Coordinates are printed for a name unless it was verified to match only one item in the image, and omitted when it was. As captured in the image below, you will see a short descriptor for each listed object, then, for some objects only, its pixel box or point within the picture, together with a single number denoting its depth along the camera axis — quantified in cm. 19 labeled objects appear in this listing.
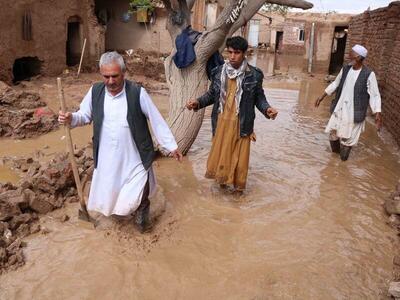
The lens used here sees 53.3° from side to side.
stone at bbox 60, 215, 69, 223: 417
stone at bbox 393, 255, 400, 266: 362
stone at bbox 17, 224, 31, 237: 387
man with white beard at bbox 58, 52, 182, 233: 345
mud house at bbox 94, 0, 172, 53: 1764
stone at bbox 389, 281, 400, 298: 296
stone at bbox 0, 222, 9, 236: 372
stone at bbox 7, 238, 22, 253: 356
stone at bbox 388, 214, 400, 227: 444
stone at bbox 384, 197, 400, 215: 455
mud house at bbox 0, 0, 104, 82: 1070
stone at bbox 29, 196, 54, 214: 422
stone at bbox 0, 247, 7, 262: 337
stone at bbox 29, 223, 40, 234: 393
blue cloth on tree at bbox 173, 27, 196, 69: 561
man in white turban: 589
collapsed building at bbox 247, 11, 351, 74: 1839
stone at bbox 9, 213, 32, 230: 391
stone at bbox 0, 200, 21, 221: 391
